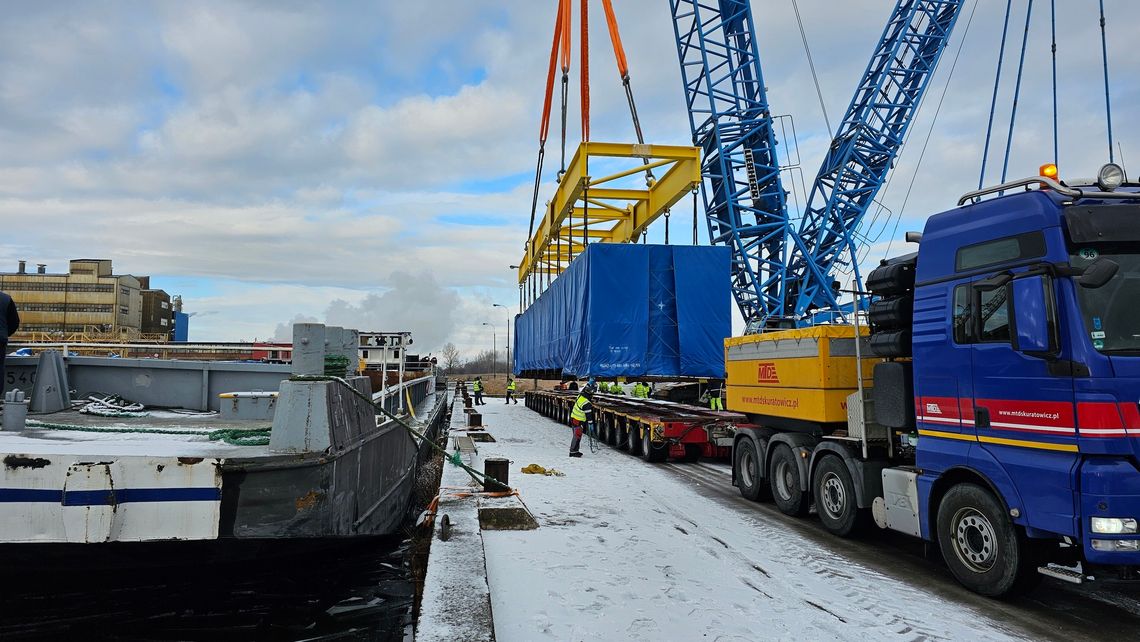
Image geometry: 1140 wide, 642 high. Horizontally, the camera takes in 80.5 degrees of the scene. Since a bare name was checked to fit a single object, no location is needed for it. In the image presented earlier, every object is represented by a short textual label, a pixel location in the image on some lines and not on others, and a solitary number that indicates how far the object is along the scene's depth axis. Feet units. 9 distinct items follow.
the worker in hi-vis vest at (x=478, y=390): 103.45
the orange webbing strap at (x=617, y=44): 56.10
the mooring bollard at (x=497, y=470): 27.25
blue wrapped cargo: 42.19
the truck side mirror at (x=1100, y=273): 13.70
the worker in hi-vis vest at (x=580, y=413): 42.52
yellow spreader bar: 45.75
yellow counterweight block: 23.18
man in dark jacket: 22.38
